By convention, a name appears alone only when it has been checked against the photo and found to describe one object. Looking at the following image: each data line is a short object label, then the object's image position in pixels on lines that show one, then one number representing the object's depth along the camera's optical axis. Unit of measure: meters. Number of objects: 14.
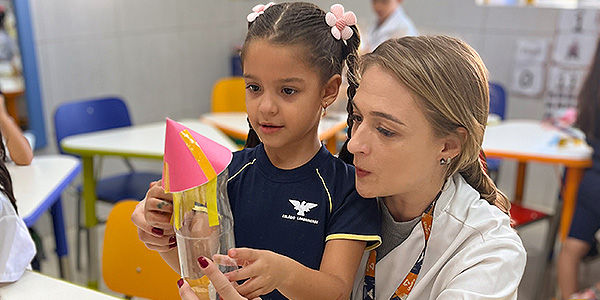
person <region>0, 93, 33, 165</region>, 1.58
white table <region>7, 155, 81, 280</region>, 1.89
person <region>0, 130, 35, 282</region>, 1.23
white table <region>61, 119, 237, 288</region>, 2.62
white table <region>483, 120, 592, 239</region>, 2.60
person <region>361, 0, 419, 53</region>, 3.64
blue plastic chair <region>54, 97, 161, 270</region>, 2.84
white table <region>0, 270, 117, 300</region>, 1.20
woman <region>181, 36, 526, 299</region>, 0.93
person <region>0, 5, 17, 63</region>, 3.11
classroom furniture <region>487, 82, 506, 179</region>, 3.53
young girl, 0.97
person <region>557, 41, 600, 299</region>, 2.54
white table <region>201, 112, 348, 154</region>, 2.89
